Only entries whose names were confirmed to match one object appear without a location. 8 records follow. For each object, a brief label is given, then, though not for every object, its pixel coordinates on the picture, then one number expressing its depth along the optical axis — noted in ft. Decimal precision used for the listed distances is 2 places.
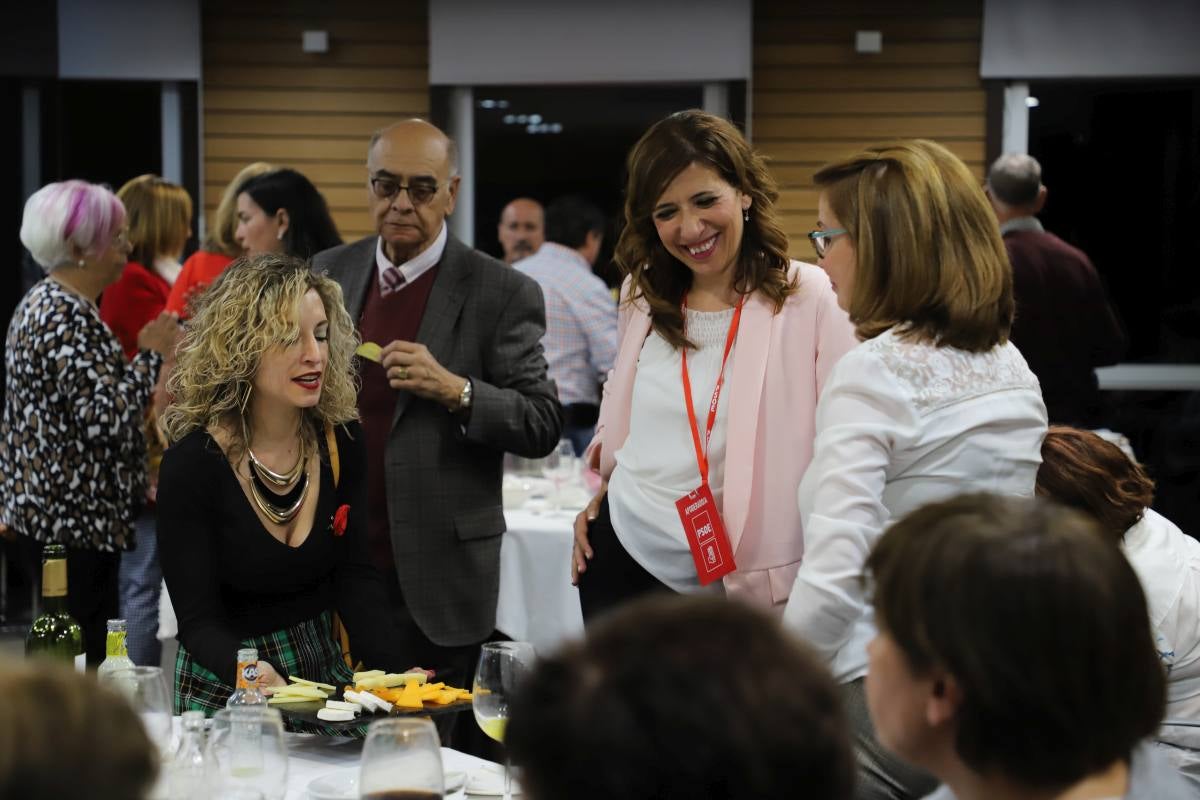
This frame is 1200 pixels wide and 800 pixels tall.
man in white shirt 21.21
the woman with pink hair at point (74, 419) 12.60
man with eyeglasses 10.39
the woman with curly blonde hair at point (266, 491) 8.05
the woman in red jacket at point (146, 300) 15.80
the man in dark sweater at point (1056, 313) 17.15
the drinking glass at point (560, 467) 14.51
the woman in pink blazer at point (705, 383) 7.64
